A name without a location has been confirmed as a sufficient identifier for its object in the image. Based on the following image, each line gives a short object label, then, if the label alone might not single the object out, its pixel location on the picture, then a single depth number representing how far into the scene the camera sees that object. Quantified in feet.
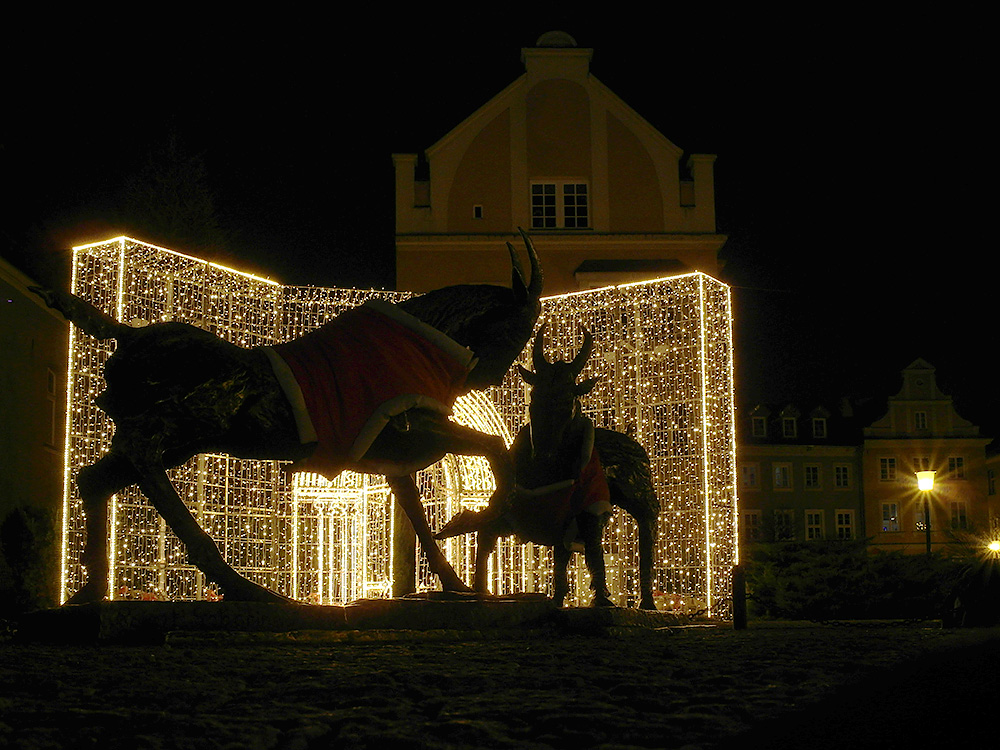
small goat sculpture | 29.81
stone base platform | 19.58
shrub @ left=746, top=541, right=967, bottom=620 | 53.21
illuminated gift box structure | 38.22
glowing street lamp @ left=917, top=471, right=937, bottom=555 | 74.43
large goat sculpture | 20.68
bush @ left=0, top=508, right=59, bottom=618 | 55.72
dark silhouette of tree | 82.12
